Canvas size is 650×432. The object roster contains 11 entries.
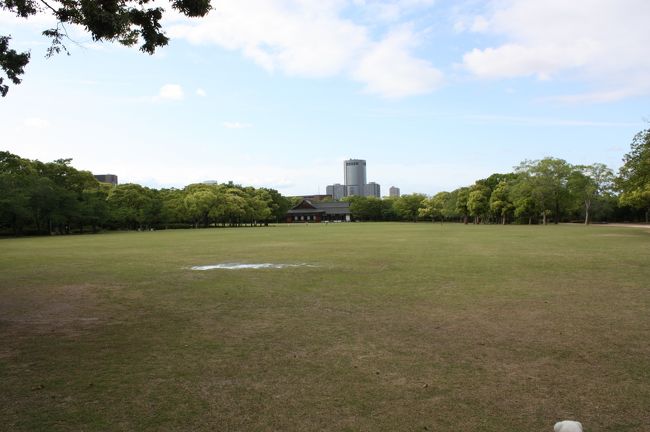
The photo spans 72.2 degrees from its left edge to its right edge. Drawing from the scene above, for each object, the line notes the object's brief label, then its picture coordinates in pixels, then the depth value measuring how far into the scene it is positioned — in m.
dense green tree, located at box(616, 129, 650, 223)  28.03
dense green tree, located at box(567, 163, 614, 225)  60.38
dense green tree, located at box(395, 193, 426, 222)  100.38
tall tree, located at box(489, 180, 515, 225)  66.81
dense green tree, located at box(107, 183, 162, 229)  60.72
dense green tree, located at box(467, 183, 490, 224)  70.69
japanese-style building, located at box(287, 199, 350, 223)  115.81
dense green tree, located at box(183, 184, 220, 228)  69.94
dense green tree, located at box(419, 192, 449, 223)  89.46
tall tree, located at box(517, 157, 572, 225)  60.78
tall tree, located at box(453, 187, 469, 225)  76.06
